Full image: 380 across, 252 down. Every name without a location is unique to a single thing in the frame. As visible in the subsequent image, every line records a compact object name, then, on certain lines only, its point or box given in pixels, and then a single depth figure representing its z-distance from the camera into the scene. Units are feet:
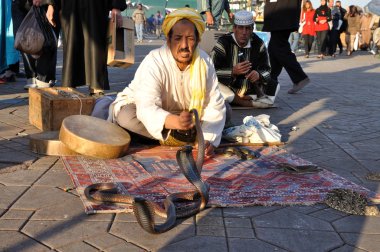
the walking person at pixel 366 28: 64.23
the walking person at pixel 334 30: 55.88
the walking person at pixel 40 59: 18.73
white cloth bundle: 14.21
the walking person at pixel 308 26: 51.13
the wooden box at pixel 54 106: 14.21
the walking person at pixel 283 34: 22.88
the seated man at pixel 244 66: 19.08
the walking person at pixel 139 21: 76.43
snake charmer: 11.96
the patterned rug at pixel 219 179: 9.64
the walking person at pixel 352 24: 61.81
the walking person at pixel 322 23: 51.98
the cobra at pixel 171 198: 7.83
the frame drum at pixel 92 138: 11.79
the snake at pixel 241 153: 12.63
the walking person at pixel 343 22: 59.54
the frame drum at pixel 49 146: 12.19
